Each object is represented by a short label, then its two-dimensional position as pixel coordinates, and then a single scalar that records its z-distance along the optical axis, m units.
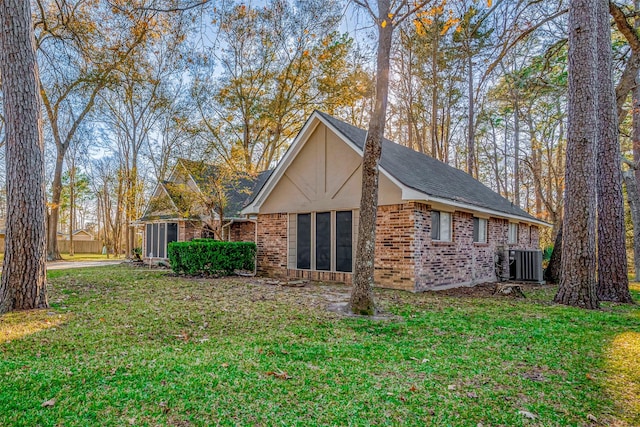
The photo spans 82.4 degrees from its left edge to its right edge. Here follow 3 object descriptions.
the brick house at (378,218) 9.20
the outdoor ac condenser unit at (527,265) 11.55
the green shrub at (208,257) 11.88
